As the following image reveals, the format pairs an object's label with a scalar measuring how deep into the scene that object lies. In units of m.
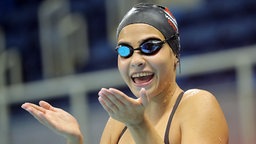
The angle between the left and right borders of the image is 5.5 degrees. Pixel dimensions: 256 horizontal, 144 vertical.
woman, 6.94
